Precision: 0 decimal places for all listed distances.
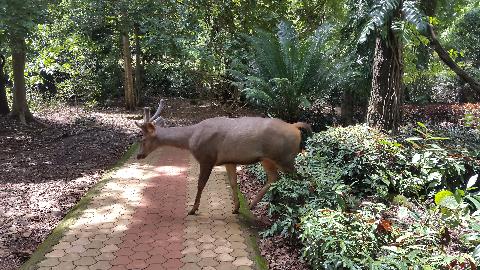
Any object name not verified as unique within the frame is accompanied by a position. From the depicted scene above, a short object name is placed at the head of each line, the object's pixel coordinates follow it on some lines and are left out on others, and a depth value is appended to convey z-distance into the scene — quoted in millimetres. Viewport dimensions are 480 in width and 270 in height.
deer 5320
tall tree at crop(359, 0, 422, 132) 7064
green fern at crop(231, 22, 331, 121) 9125
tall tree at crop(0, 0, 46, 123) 8586
